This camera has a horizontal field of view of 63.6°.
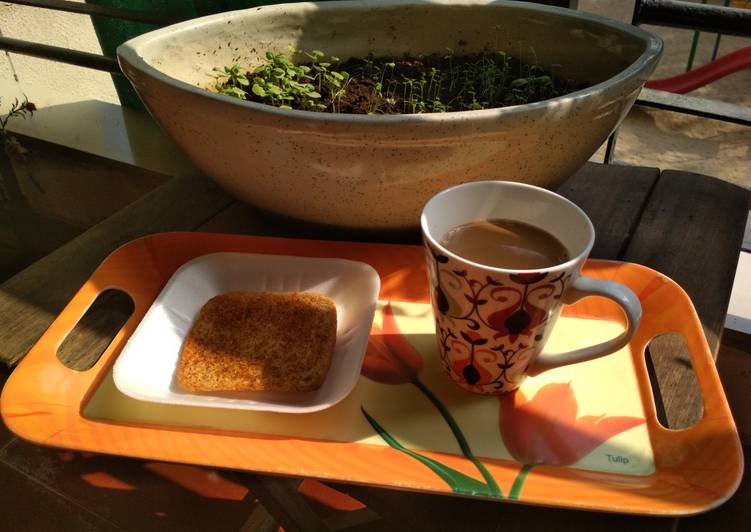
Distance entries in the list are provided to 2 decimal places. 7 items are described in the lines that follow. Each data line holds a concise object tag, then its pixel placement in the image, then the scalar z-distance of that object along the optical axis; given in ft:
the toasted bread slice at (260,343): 1.88
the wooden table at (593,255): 1.69
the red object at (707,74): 10.27
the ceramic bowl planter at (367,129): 2.01
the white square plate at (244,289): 1.77
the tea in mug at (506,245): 1.80
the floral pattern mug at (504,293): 1.61
